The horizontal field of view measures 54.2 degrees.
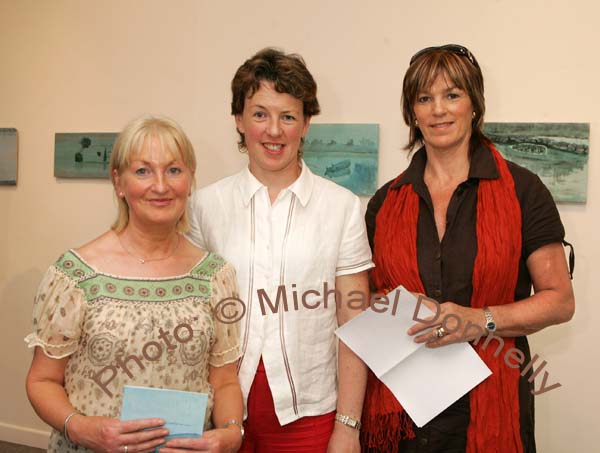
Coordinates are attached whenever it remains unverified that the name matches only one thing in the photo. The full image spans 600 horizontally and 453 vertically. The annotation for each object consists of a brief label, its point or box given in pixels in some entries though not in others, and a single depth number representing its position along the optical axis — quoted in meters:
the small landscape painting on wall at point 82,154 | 3.34
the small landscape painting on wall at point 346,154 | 2.85
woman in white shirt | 1.59
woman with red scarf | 1.58
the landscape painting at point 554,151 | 2.53
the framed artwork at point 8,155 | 3.53
